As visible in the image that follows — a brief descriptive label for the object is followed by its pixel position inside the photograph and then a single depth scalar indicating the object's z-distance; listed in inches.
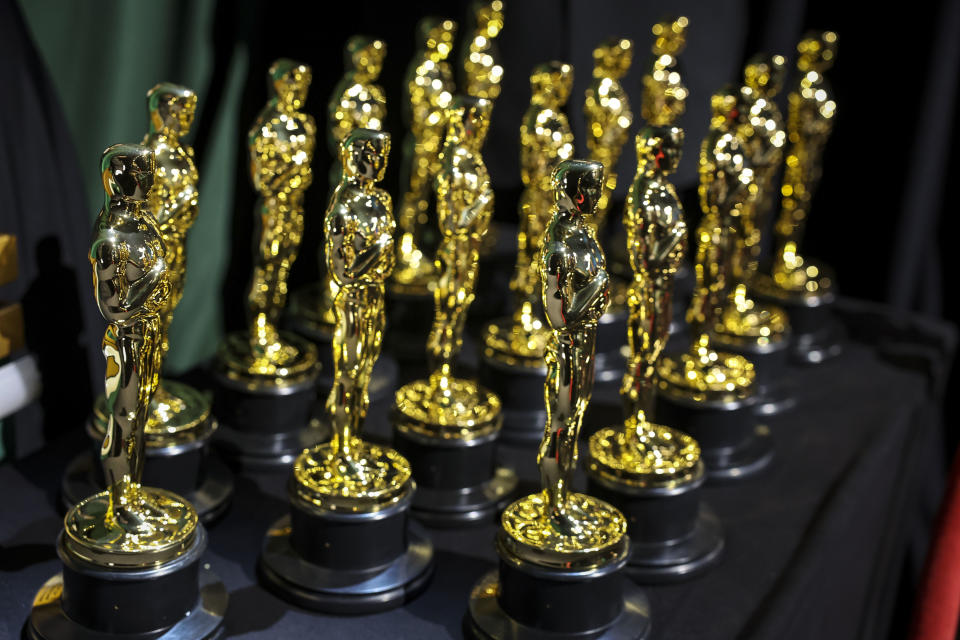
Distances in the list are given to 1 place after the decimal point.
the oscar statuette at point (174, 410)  63.4
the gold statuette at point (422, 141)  75.2
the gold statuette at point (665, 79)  75.5
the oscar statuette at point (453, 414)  66.4
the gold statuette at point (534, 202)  70.2
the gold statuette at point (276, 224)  66.9
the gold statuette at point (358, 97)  68.5
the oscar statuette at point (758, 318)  76.7
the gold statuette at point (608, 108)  73.8
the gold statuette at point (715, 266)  68.7
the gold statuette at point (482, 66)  74.9
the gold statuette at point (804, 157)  80.2
